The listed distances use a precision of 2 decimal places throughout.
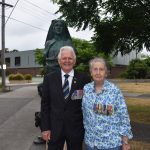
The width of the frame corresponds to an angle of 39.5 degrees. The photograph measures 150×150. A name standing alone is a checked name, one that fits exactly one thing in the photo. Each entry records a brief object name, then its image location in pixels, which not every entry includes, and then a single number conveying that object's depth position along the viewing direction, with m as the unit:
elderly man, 2.28
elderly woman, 2.09
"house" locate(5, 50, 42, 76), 40.82
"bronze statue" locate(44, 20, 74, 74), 3.87
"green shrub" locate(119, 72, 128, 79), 30.91
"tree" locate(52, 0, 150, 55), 5.59
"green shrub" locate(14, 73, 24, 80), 25.12
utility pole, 15.79
